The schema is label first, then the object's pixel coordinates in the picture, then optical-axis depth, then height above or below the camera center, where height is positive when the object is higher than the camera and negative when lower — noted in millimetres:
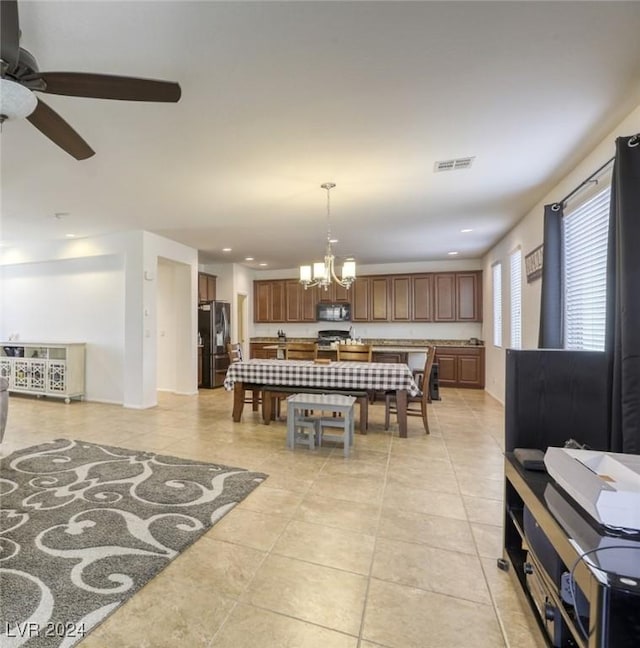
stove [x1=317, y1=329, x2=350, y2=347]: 7914 -284
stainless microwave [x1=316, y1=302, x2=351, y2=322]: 7883 +241
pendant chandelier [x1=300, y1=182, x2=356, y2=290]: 3969 +588
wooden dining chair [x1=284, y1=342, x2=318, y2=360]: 4875 -401
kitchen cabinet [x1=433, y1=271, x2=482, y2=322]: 7152 +551
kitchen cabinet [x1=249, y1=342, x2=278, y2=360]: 8134 -677
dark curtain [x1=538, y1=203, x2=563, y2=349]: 3076 +362
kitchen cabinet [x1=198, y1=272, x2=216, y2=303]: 7081 +730
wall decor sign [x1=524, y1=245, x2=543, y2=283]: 3725 +673
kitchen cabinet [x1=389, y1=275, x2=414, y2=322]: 7508 +539
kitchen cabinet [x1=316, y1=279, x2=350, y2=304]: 7862 +629
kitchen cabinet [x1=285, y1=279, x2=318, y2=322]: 8102 +479
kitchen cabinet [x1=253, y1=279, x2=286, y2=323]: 8352 +517
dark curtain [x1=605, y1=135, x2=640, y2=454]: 1752 +80
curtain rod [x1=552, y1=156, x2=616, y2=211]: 2401 +1079
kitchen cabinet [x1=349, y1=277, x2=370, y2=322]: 7758 +506
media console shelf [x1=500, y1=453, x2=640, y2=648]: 882 -737
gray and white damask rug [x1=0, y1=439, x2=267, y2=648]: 1481 -1226
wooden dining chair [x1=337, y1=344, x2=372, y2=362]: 4766 -415
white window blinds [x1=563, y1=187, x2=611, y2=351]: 2627 +433
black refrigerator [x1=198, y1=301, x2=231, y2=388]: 6891 -359
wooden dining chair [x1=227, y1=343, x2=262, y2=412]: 4781 -972
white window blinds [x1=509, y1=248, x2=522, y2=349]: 4634 +391
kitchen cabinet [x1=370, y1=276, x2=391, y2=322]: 7645 +545
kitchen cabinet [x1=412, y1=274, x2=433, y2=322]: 7398 +554
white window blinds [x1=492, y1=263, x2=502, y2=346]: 5770 +334
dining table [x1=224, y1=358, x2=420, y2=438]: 3812 -634
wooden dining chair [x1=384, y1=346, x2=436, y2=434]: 3994 -833
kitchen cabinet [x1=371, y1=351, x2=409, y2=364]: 6631 -645
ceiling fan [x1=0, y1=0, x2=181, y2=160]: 1449 +1089
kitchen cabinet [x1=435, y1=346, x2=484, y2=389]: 6883 -856
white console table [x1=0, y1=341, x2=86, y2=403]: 5531 -773
